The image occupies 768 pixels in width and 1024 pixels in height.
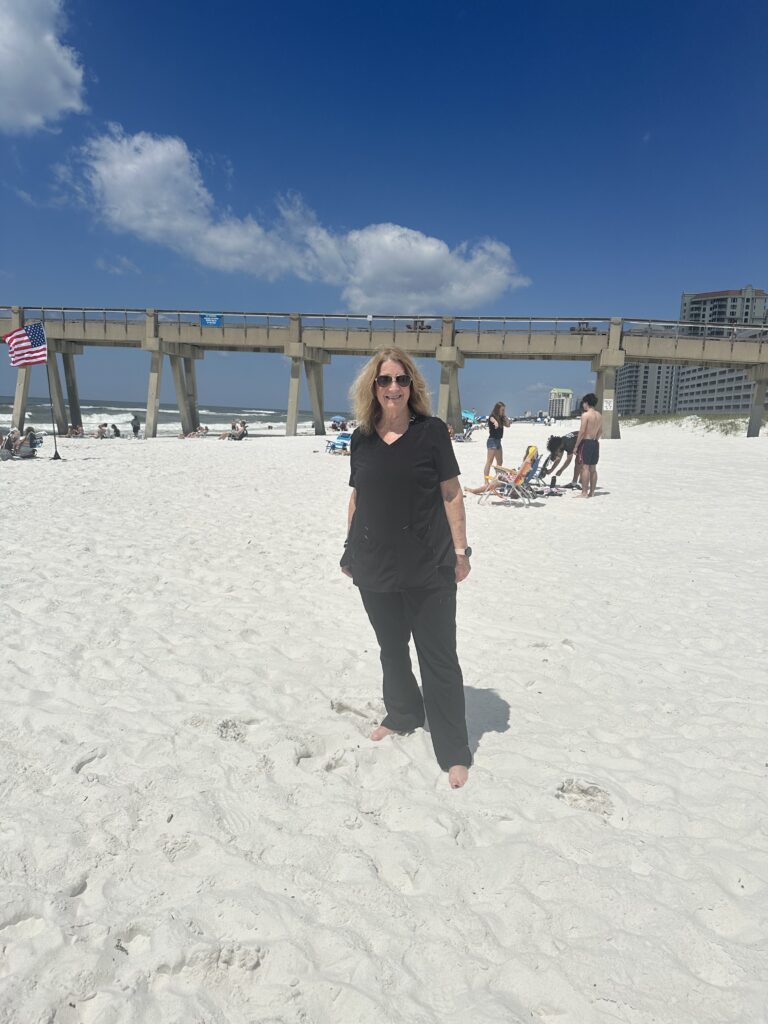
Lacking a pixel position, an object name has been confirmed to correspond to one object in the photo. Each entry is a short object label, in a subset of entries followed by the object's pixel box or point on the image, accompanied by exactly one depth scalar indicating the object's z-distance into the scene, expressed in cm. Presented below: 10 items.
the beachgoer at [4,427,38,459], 1678
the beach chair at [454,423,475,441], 2745
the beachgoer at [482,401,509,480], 1121
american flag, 1752
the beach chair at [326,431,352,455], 2209
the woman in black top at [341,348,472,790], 239
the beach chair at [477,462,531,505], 1061
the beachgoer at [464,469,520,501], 1070
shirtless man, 1034
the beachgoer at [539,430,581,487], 1190
